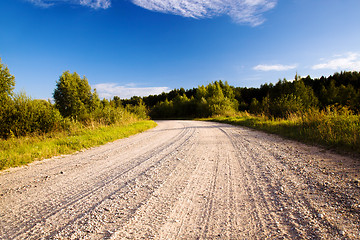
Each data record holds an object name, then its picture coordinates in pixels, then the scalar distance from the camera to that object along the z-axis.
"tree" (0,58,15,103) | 10.66
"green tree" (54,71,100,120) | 16.62
